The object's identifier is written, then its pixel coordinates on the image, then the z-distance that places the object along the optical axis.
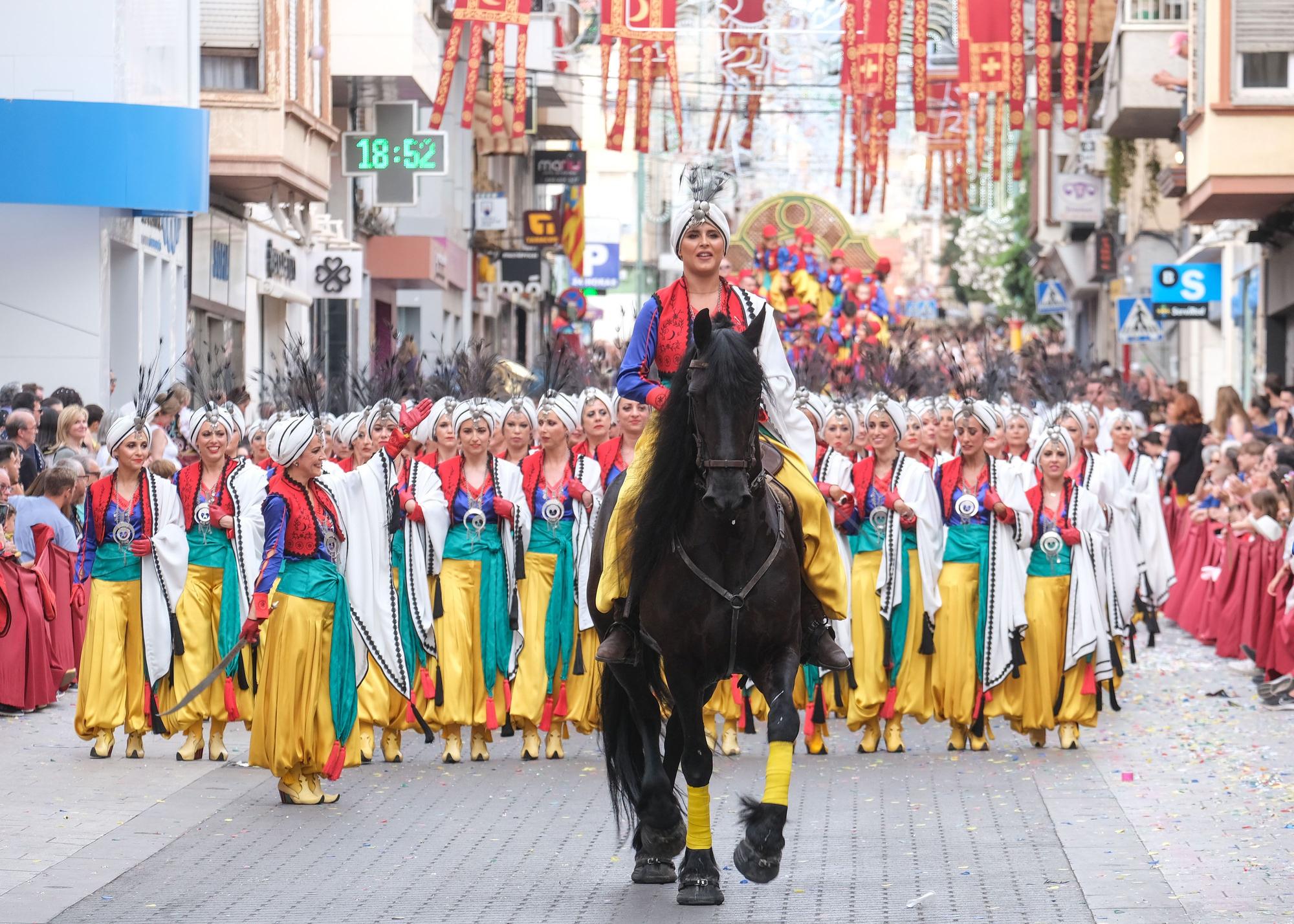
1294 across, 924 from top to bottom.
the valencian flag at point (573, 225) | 57.72
